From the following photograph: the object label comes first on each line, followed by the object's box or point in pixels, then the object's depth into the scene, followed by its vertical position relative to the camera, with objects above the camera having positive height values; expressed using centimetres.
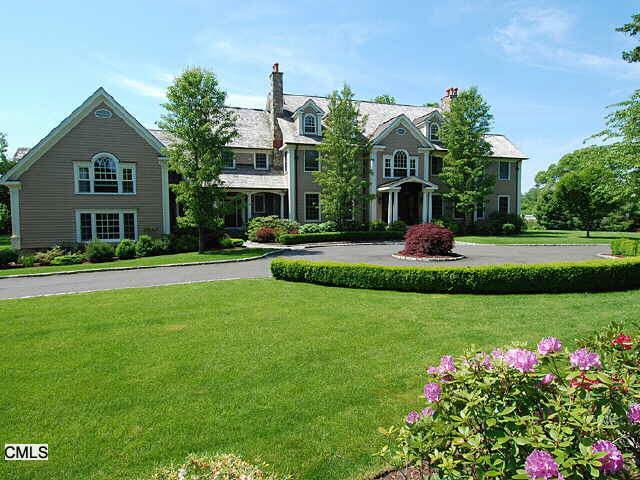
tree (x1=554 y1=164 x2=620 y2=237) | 3143 +175
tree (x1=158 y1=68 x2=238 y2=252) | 2180 +442
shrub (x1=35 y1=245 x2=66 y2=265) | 2000 -179
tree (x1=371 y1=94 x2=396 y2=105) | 5498 +1731
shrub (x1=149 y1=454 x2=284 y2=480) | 248 -164
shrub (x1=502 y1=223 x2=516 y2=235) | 3456 -83
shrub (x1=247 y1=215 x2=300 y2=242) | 2769 -35
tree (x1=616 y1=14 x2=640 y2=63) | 1488 +722
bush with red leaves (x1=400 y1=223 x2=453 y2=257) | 1825 -107
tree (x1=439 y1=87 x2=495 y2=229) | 3372 +612
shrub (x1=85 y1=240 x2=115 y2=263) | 2029 -165
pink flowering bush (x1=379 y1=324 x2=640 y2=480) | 213 -121
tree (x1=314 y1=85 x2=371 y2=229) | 2914 +434
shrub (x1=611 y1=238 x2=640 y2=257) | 1739 -132
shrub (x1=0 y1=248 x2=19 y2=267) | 1909 -174
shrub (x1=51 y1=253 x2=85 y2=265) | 1975 -197
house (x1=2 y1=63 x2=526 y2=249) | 2286 +346
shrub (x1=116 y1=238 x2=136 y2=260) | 2114 -158
